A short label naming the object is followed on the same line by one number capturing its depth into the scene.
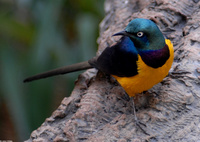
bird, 5.70
